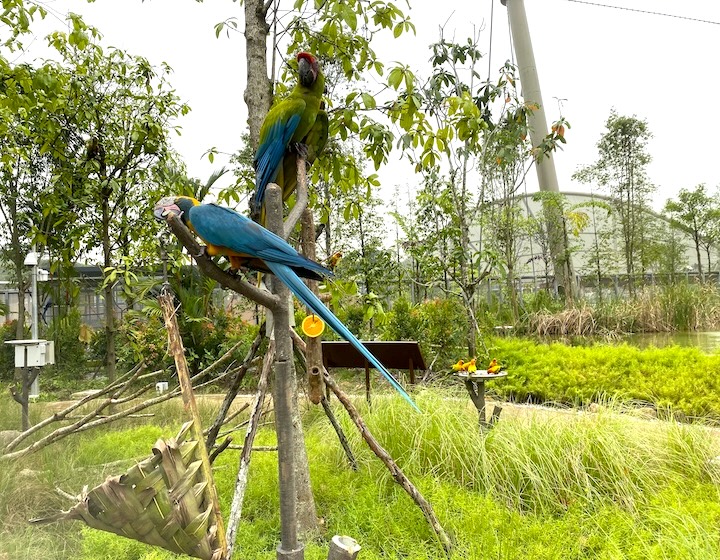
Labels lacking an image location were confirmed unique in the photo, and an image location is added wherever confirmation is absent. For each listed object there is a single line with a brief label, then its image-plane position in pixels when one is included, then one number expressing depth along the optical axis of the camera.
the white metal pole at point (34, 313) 5.86
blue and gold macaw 1.02
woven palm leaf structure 1.02
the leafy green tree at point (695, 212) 14.41
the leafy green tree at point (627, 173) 12.48
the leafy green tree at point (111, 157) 4.68
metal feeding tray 3.53
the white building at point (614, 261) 13.93
